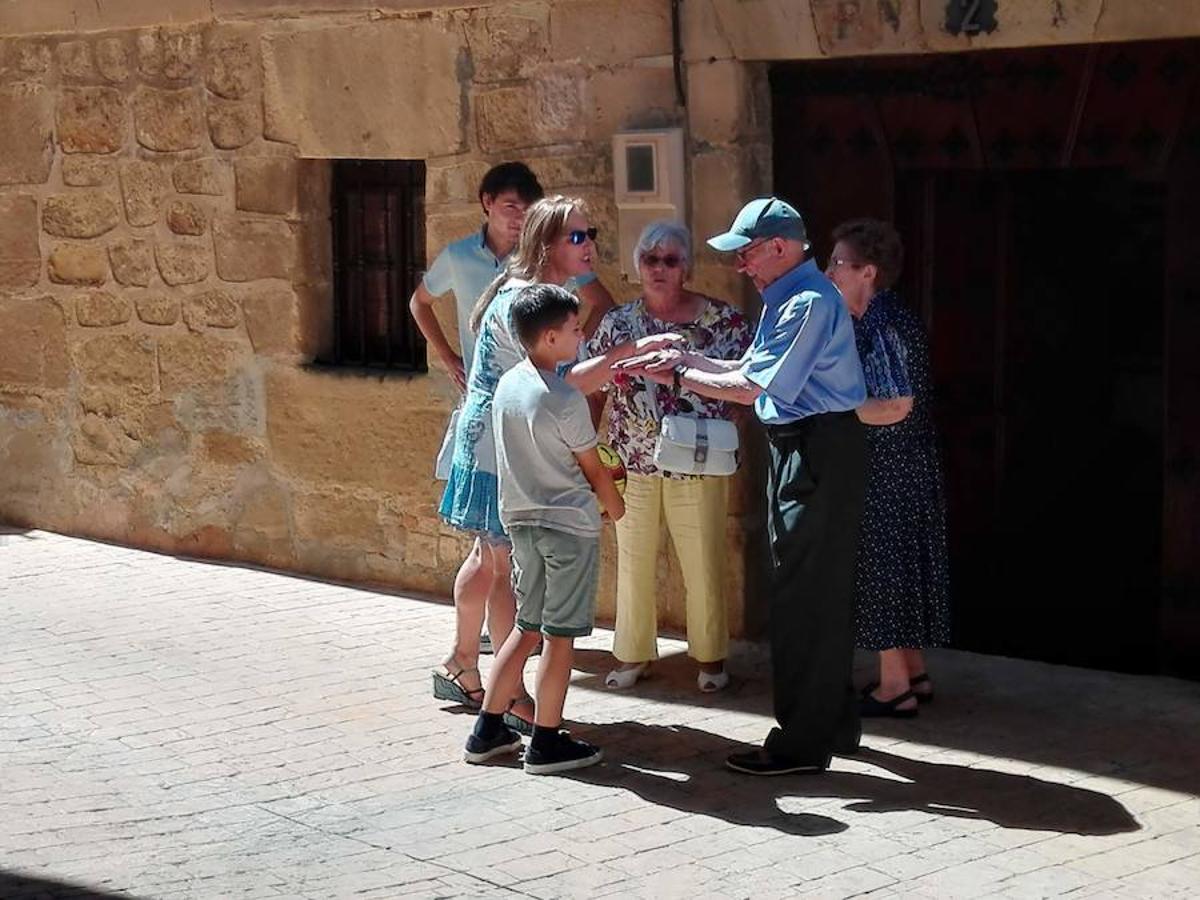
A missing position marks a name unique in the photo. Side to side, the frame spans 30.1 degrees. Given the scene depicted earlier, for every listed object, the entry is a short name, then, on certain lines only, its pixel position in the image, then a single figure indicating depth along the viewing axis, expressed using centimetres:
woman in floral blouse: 728
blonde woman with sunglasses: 677
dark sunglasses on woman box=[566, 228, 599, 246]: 677
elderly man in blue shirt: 625
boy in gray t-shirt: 633
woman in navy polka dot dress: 706
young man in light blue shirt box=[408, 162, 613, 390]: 733
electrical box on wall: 786
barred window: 918
